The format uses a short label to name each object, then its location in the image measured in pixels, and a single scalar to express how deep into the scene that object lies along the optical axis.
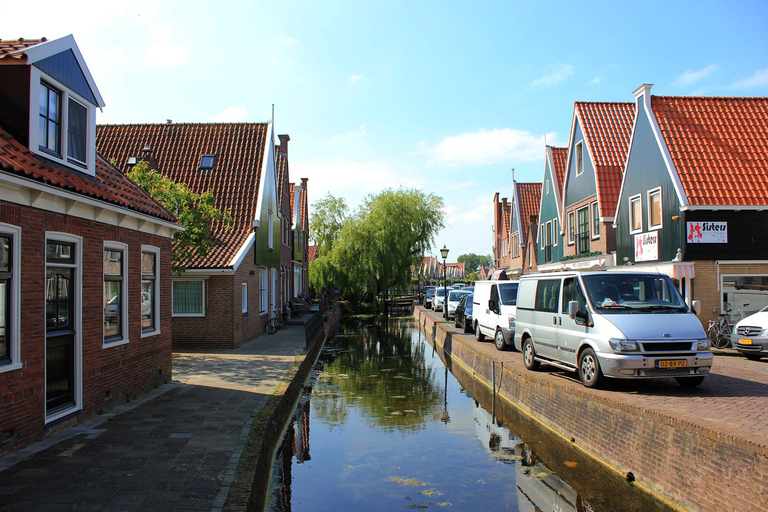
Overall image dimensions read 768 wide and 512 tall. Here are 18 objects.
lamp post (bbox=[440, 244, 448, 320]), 30.20
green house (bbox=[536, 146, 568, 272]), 28.39
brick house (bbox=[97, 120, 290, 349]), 17.23
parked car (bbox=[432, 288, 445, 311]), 38.28
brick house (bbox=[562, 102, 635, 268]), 22.05
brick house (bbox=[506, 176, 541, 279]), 37.38
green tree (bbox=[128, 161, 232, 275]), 14.73
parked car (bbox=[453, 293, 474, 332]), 22.86
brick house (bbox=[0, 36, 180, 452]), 6.61
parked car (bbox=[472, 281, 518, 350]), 15.94
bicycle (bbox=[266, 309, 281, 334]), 21.91
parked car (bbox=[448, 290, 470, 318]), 30.60
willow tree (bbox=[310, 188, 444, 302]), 40.53
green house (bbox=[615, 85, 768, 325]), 15.70
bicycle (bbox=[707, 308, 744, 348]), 15.28
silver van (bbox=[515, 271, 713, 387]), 8.42
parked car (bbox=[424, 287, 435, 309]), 44.14
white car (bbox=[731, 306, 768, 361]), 12.85
